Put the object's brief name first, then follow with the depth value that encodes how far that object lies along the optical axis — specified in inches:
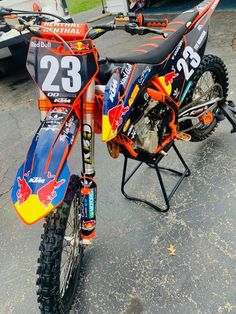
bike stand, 95.1
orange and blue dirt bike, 65.0
